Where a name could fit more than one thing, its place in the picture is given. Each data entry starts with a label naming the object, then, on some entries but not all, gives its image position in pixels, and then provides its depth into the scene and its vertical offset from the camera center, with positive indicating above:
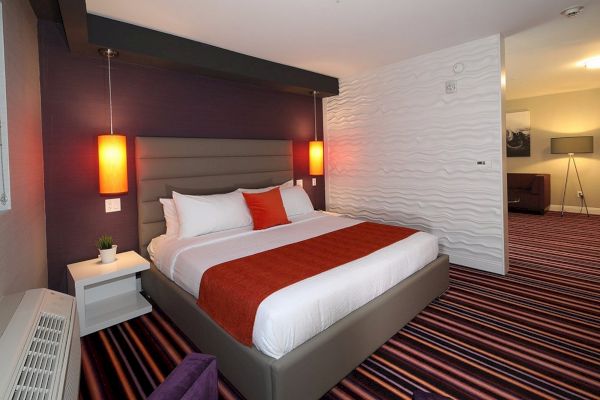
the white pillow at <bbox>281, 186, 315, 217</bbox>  3.80 -0.16
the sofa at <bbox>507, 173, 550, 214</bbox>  6.32 -0.22
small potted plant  2.67 -0.47
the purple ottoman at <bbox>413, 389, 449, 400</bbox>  1.01 -0.66
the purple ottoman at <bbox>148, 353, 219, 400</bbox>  0.90 -0.56
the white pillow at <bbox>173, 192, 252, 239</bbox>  2.93 -0.22
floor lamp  6.06 +0.64
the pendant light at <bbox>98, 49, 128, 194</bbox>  2.73 +0.28
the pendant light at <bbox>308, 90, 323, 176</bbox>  4.63 +0.44
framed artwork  7.00 +1.04
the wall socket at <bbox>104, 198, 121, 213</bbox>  2.96 -0.11
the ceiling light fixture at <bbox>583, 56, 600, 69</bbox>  4.37 +1.63
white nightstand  2.39 -0.86
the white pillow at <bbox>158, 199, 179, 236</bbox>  3.03 -0.23
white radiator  1.09 -0.61
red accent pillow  3.26 -0.21
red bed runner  1.76 -0.52
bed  1.63 -0.80
